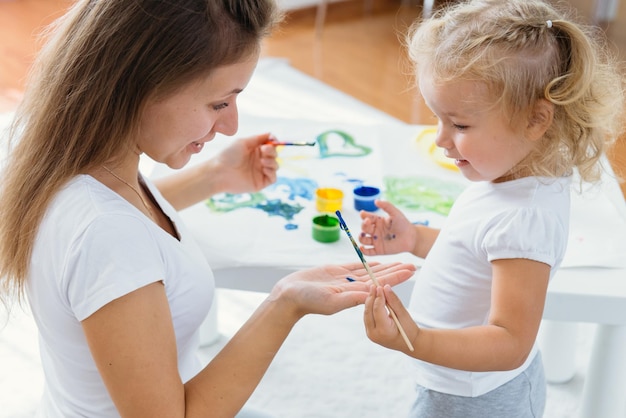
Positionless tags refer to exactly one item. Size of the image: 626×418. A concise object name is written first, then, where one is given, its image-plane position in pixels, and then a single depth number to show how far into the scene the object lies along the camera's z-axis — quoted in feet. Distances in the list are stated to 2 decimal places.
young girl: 3.78
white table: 4.71
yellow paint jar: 5.55
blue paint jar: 5.57
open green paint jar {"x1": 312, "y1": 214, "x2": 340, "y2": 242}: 5.16
